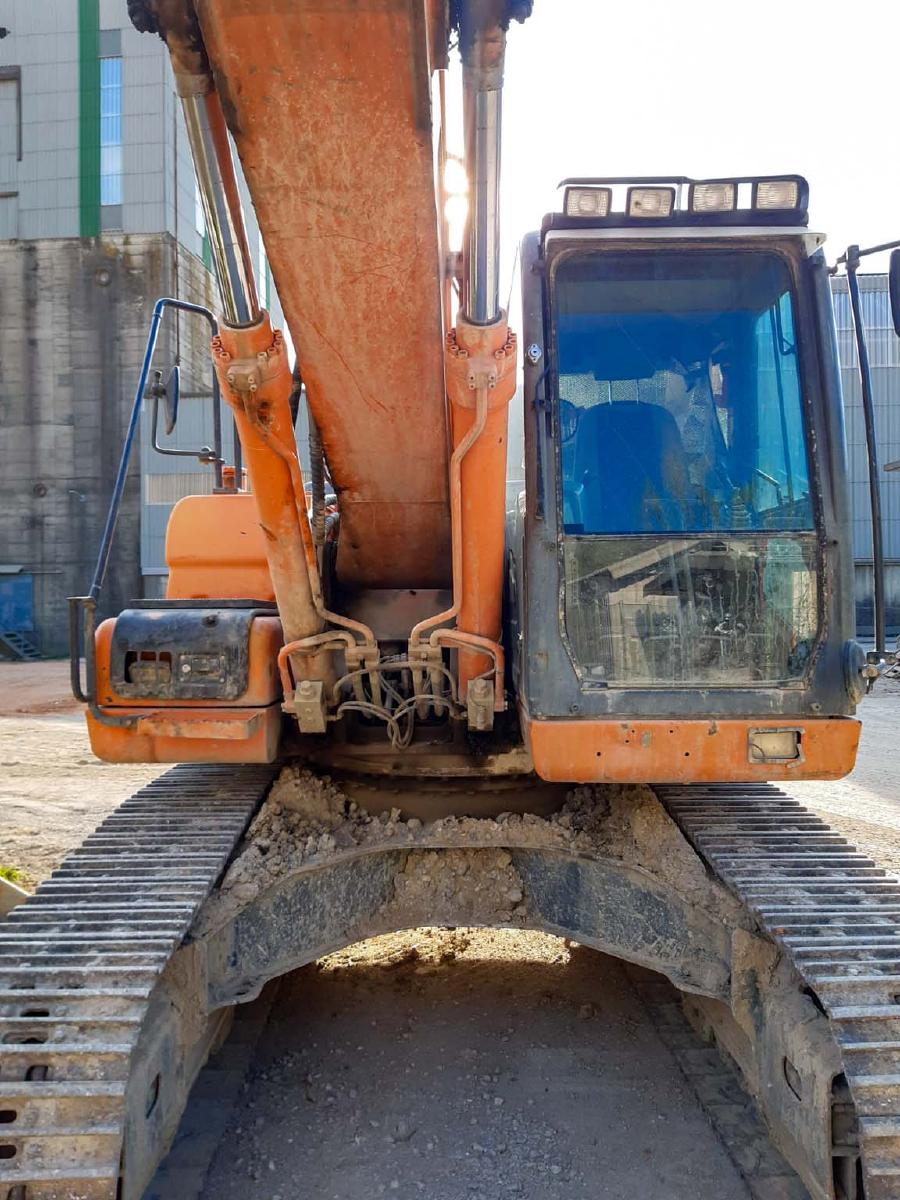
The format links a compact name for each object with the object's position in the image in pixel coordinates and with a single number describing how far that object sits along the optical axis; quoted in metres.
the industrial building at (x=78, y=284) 22.41
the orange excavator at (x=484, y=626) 2.16
